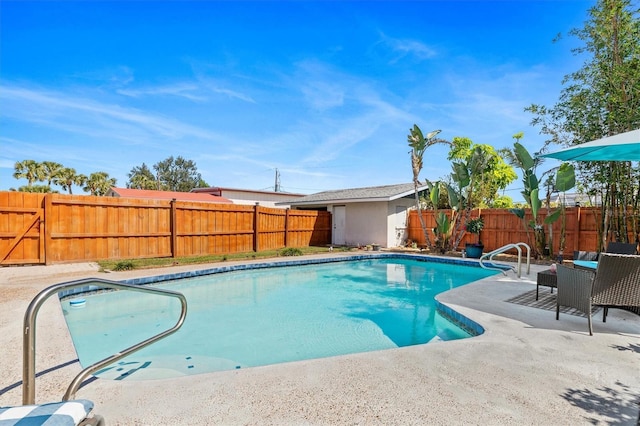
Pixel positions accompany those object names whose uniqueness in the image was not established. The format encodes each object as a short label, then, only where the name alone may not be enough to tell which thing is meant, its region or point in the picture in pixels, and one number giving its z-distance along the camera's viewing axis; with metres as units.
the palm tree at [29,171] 28.89
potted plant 13.62
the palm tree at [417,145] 14.11
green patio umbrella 4.38
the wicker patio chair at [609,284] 4.28
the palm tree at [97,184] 33.09
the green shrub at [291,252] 14.04
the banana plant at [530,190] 11.67
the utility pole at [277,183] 50.44
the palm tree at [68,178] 30.94
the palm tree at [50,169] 30.03
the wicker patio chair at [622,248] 6.59
